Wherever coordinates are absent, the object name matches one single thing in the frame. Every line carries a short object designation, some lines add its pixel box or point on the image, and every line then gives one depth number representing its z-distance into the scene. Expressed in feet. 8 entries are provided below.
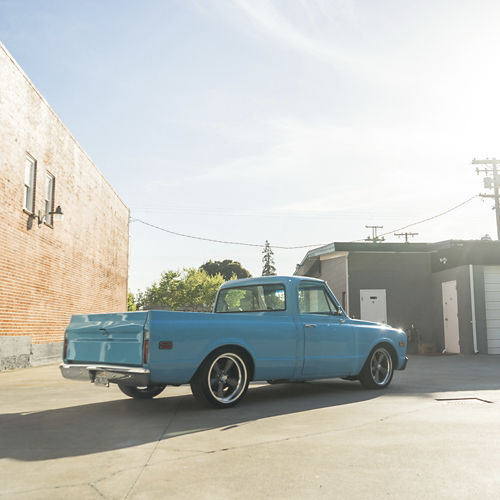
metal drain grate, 25.46
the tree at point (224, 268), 282.56
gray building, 70.23
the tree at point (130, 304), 143.46
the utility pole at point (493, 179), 107.45
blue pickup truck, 21.76
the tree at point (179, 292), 222.07
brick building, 44.24
